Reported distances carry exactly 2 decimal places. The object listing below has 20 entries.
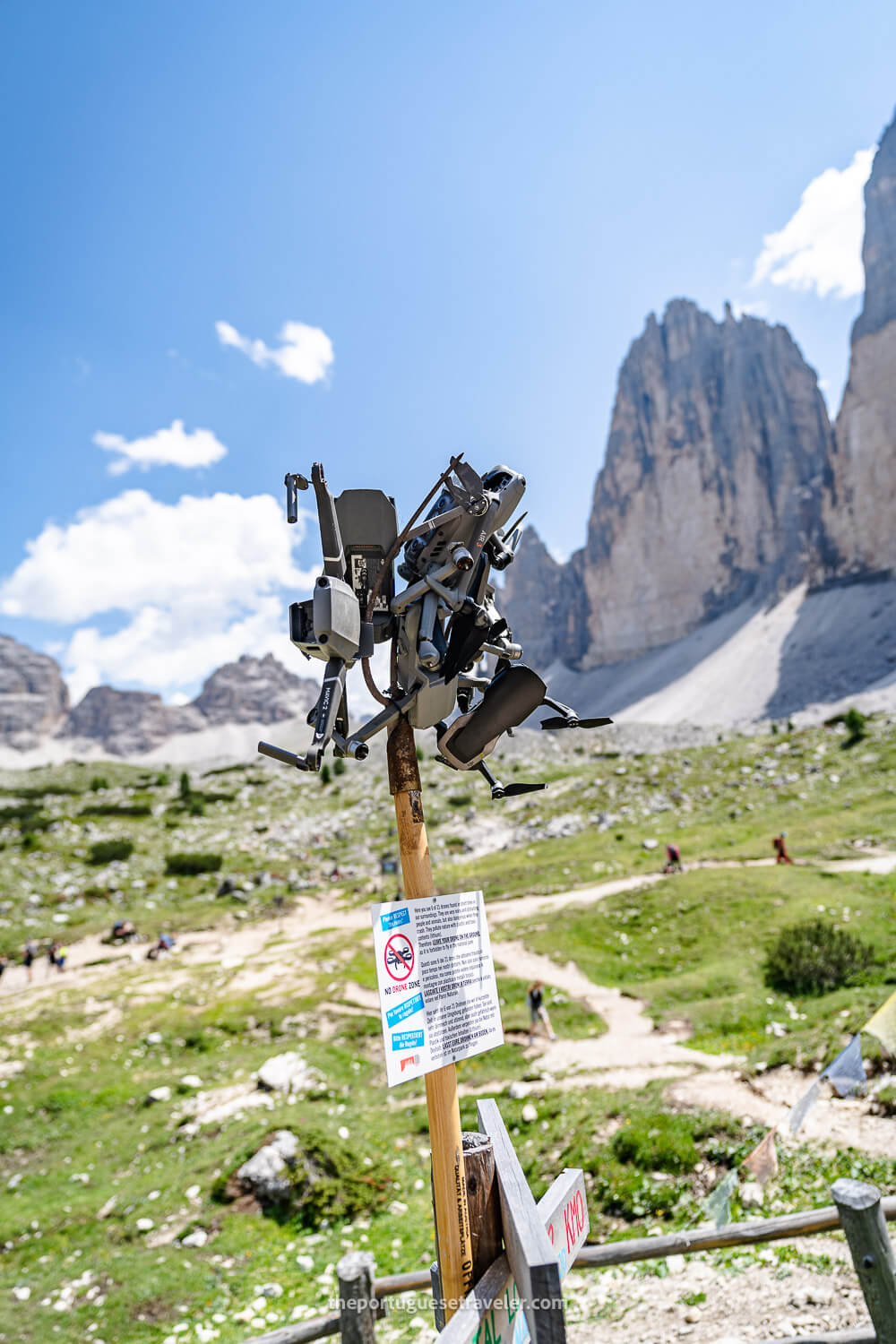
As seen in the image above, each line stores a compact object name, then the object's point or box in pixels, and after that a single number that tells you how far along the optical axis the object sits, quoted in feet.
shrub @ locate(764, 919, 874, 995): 40.06
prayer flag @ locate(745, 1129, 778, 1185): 21.04
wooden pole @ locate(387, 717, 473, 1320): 9.80
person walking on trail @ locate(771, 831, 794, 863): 71.36
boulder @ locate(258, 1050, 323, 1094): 38.37
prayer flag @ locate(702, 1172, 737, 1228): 17.92
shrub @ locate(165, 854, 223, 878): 122.42
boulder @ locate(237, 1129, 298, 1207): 27.58
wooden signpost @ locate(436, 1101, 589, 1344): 7.52
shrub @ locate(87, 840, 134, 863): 128.77
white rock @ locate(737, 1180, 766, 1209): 20.53
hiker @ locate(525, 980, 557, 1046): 42.65
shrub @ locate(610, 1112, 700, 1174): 23.80
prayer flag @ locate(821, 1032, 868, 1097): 21.81
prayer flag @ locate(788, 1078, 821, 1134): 21.11
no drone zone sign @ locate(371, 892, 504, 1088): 9.16
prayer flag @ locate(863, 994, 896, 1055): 21.82
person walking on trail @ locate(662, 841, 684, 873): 77.30
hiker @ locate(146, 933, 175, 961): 80.55
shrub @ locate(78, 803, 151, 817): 169.37
